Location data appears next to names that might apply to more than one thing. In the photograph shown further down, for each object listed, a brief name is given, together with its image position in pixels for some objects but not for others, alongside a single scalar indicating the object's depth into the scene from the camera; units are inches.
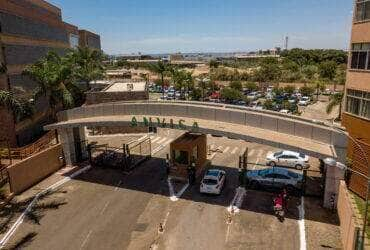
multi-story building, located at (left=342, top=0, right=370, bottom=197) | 1162.5
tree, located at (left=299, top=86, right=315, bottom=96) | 3906.3
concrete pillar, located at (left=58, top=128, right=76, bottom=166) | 1466.5
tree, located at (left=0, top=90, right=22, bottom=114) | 1195.3
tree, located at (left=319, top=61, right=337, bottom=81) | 4872.0
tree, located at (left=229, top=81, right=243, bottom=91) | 4072.8
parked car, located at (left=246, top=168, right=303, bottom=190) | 1190.3
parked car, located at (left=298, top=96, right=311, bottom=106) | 3467.0
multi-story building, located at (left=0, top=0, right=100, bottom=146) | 1553.9
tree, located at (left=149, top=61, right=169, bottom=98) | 3632.9
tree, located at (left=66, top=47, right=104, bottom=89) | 2923.2
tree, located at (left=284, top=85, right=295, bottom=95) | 3991.1
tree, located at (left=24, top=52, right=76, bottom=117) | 1514.5
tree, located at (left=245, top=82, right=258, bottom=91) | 4264.3
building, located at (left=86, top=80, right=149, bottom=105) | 2145.7
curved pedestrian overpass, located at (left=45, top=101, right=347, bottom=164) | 1008.2
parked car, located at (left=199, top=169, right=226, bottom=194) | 1178.0
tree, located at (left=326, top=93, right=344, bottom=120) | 2139.5
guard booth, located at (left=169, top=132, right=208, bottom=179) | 1328.7
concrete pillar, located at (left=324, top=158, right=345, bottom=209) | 999.6
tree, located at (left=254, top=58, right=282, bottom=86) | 5076.3
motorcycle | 1011.3
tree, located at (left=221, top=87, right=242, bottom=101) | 3410.4
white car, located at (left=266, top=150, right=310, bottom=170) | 1496.1
